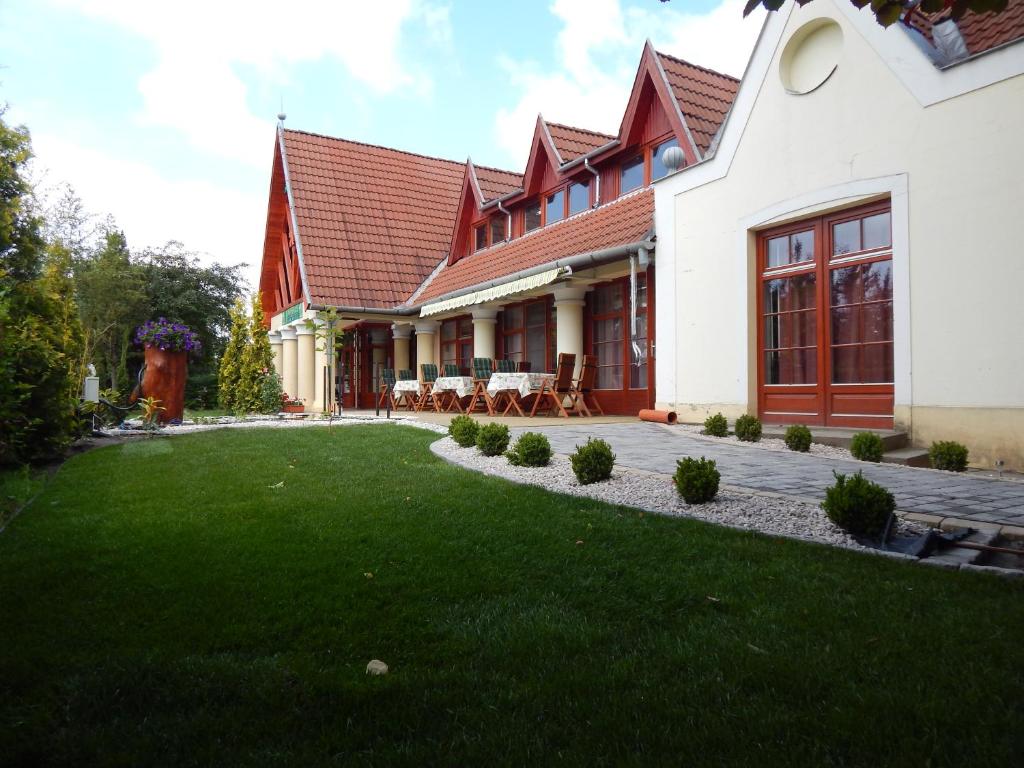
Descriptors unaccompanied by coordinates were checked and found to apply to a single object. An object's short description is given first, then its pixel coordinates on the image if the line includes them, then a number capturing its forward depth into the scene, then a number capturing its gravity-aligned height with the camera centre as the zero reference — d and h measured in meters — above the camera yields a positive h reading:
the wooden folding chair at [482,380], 13.99 +0.08
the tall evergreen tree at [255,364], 17.36 +0.59
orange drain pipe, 10.55 -0.53
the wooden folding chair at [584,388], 13.16 -0.10
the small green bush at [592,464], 5.72 -0.67
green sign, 19.98 +2.17
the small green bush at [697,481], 4.80 -0.69
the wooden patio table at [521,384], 12.94 -0.01
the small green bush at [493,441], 7.45 -0.62
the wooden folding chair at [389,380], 18.25 +0.13
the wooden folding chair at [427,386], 16.53 -0.03
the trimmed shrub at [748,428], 8.45 -0.58
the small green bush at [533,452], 6.67 -0.66
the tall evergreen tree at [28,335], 7.12 +0.59
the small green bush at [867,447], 6.82 -0.67
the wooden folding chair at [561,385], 12.65 -0.03
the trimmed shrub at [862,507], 3.95 -0.73
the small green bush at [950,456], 6.53 -0.74
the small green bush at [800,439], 7.66 -0.65
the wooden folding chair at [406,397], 17.94 -0.32
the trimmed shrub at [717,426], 9.04 -0.59
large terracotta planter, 11.92 +0.15
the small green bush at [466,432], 8.26 -0.58
